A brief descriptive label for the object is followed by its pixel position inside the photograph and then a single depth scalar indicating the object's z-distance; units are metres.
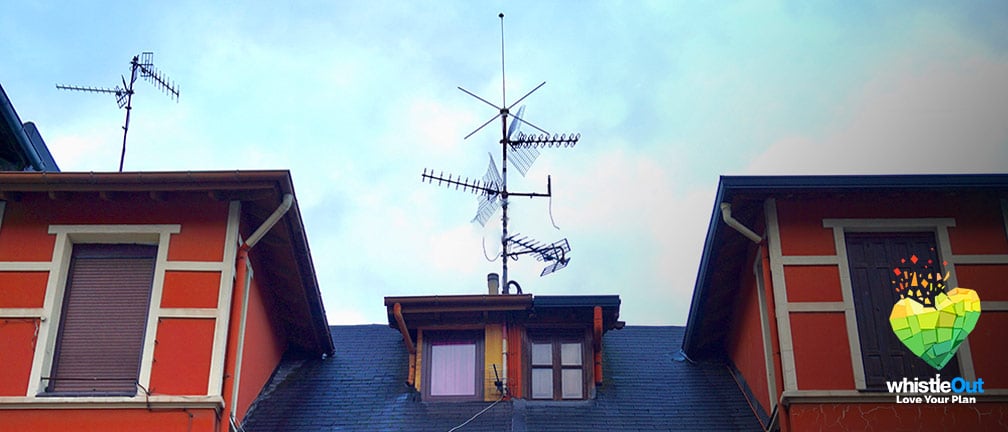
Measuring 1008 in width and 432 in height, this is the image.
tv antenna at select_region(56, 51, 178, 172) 19.09
